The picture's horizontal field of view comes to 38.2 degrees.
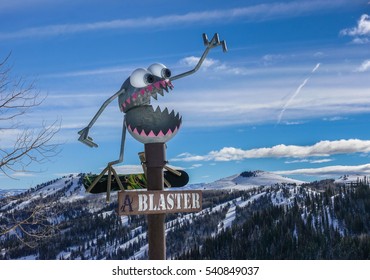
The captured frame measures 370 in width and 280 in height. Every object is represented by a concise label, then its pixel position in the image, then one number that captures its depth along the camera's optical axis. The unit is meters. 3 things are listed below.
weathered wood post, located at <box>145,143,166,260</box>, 10.52
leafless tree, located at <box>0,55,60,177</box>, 10.95
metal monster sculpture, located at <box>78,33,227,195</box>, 10.51
